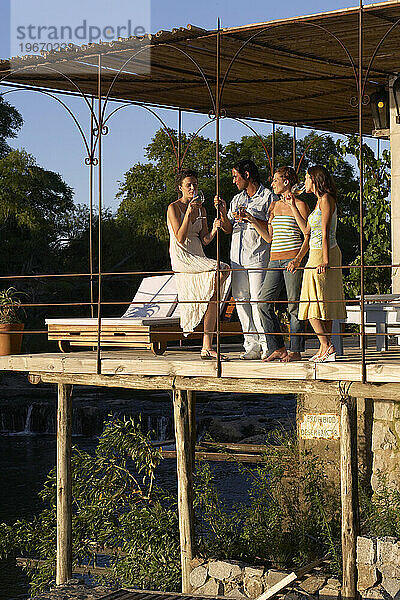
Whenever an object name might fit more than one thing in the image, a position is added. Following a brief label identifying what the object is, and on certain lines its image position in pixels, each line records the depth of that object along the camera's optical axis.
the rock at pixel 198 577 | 16.72
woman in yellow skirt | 14.12
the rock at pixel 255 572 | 16.33
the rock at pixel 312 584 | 16.20
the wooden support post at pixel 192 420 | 20.54
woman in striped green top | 14.86
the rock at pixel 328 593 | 16.11
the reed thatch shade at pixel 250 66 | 15.14
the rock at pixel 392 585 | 15.27
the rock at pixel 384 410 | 17.72
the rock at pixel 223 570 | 16.67
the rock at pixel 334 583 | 16.08
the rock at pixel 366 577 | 15.43
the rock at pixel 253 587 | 16.19
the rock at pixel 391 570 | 15.29
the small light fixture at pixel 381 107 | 21.25
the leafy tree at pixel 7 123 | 62.93
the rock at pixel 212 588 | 16.57
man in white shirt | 15.49
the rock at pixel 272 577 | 16.12
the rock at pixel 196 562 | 17.01
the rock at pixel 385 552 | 15.30
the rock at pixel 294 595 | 15.40
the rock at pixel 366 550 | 15.25
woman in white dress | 16.19
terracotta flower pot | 19.21
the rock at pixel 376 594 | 15.40
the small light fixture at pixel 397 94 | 20.74
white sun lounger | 17.65
